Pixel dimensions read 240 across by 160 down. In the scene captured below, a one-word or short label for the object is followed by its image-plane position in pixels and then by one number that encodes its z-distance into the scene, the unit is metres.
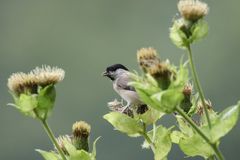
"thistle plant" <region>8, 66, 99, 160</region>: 4.12
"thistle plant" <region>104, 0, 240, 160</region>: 3.77
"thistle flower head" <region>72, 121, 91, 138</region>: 4.58
